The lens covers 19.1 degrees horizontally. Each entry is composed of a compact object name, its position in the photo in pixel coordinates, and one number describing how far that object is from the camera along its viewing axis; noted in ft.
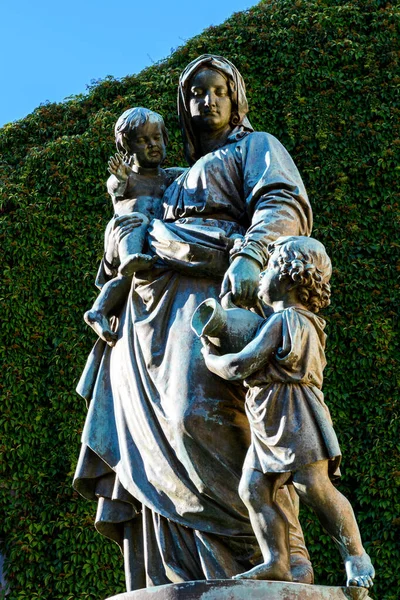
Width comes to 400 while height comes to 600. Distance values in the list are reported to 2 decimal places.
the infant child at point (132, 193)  16.83
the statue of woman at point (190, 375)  14.89
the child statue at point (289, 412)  13.64
